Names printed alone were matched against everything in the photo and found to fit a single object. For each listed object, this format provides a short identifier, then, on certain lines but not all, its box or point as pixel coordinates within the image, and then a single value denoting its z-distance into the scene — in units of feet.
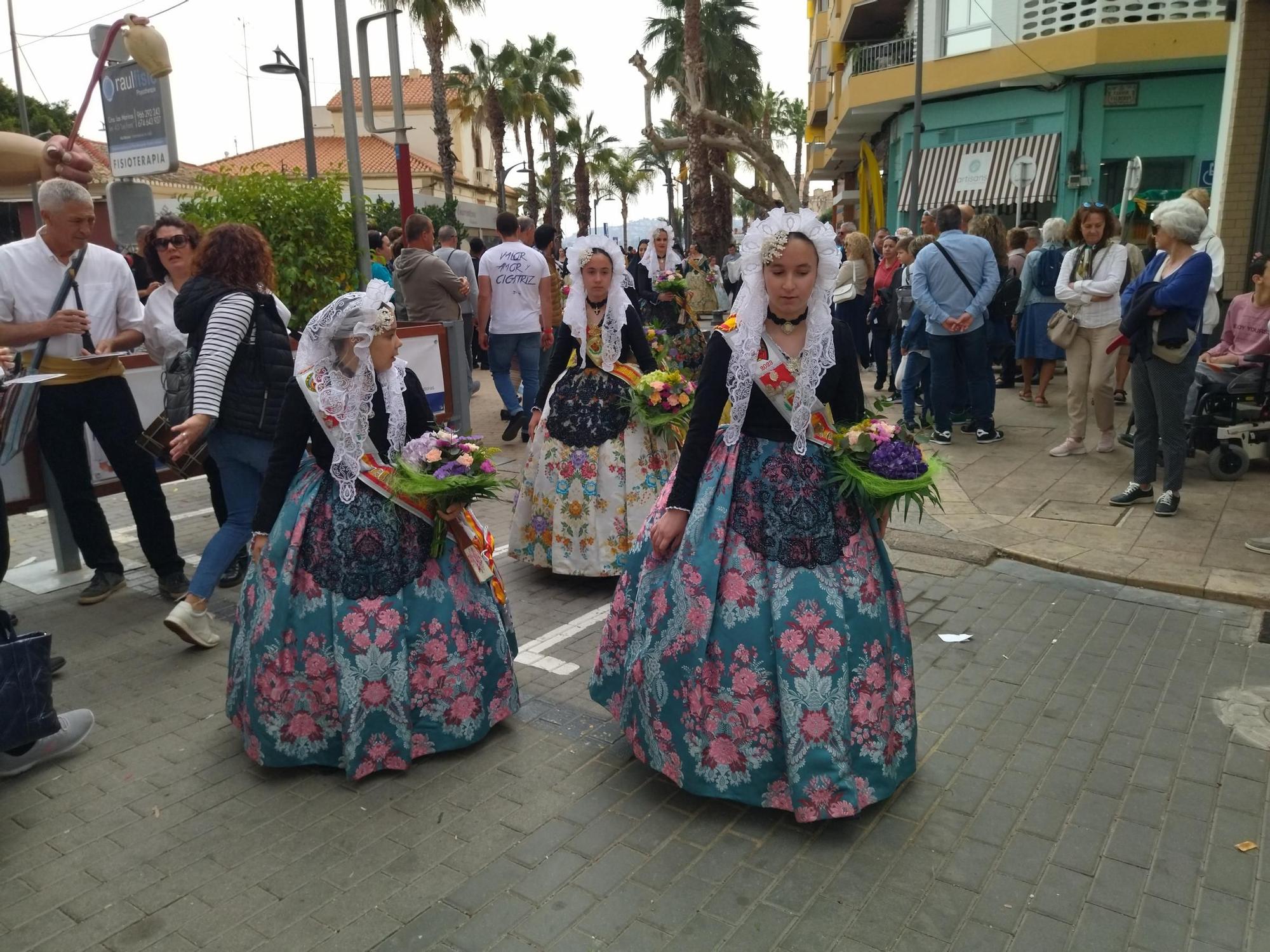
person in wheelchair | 23.89
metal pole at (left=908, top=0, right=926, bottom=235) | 51.88
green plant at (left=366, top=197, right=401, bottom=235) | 38.14
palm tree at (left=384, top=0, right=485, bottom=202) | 99.55
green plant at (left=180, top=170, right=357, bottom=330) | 22.82
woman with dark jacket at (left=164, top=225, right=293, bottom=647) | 15.31
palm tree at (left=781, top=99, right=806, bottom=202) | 235.40
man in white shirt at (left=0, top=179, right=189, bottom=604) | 16.51
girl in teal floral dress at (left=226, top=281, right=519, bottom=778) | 11.59
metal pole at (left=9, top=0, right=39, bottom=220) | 77.82
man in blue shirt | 28.30
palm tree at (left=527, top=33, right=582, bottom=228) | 142.00
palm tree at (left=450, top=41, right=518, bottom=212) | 132.67
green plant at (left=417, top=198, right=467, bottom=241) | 102.17
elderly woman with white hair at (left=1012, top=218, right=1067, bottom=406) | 31.91
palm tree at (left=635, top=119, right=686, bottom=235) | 176.96
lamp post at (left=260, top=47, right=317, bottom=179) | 47.52
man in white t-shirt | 30.86
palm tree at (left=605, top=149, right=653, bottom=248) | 222.01
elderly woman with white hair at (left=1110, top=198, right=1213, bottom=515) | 20.10
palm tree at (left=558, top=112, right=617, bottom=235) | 161.27
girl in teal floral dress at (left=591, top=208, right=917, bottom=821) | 10.26
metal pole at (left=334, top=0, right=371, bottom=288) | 25.49
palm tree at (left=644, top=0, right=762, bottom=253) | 102.89
